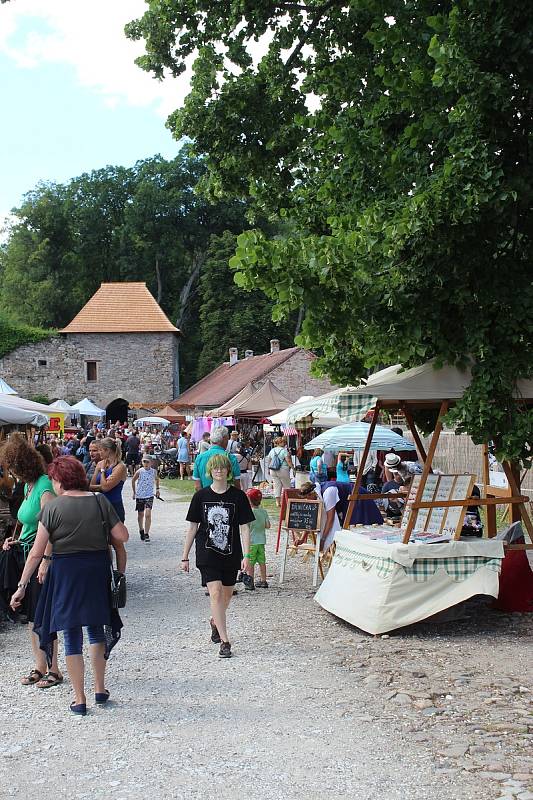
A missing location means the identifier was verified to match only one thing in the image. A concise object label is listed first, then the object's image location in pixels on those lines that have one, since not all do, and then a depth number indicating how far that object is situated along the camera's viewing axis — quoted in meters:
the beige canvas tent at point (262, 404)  27.56
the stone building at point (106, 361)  56.03
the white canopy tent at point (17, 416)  12.67
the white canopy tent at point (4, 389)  19.93
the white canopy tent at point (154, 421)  42.22
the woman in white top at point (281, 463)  20.66
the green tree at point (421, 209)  7.48
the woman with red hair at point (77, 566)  5.81
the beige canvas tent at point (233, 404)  28.75
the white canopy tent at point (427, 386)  8.42
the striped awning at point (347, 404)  8.82
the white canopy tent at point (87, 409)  37.60
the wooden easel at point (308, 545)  10.73
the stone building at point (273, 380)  41.97
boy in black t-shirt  7.42
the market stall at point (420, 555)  8.05
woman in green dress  6.56
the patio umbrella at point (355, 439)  15.60
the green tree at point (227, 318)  58.31
